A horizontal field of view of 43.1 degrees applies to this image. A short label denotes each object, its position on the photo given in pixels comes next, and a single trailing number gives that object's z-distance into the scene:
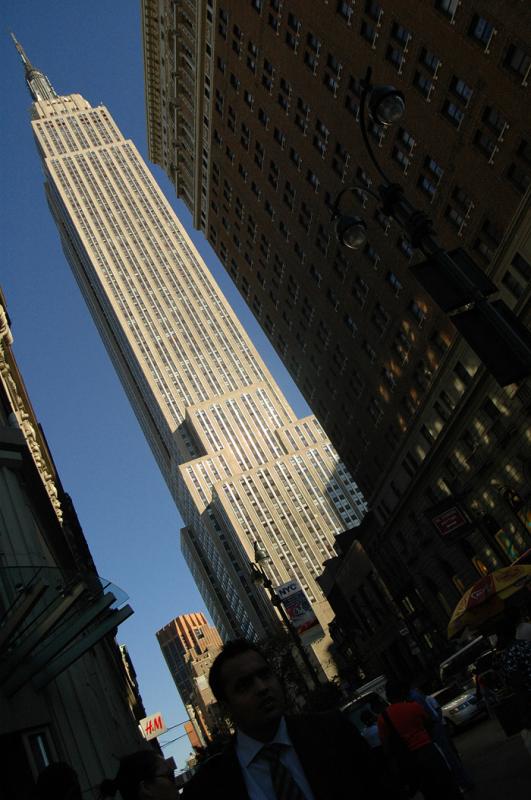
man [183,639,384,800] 3.21
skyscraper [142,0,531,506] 38.75
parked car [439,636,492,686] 32.50
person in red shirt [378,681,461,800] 8.05
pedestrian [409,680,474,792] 11.04
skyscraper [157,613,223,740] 186.25
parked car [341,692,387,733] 21.14
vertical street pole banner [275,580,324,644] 34.84
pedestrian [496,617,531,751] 9.67
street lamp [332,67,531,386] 8.16
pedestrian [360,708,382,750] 14.12
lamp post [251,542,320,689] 30.20
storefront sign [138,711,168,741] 45.51
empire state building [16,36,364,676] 152.38
